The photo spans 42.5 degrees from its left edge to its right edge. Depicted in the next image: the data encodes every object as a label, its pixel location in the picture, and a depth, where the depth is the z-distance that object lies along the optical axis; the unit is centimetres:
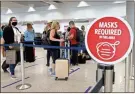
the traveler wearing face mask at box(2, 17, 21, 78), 388
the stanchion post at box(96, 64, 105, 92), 116
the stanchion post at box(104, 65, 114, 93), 114
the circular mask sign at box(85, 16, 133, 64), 111
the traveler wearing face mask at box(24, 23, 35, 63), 542
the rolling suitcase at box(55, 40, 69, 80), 394
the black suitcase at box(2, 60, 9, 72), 468
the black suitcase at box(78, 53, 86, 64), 584
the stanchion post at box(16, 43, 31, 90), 340
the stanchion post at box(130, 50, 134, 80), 385
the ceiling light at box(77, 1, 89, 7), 1086
